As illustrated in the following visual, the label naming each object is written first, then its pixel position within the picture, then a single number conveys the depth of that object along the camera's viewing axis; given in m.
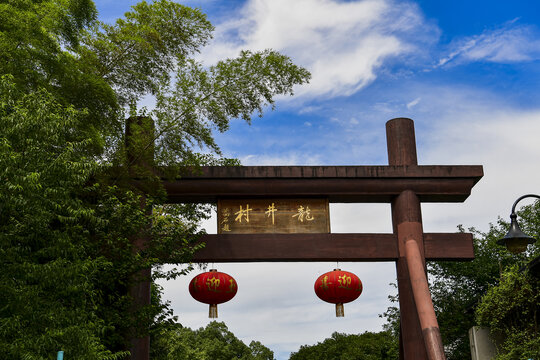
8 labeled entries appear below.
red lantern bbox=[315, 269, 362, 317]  10.05
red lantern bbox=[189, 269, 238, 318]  9.95
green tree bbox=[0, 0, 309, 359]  7.12
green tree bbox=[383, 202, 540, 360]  19.58
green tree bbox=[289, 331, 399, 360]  37.75
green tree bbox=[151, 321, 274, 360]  33.96
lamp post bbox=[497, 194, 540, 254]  7.52
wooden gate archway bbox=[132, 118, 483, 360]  10.23
